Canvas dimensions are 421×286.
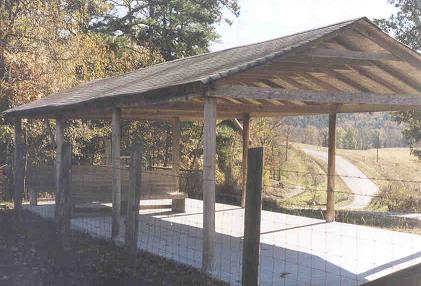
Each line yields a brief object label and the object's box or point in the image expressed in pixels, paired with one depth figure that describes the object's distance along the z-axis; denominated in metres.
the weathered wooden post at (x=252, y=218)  3.66
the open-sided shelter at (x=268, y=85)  6.74
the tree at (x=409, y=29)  17.98
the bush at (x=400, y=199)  17.33
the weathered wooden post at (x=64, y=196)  6.93
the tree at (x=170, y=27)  23.02
